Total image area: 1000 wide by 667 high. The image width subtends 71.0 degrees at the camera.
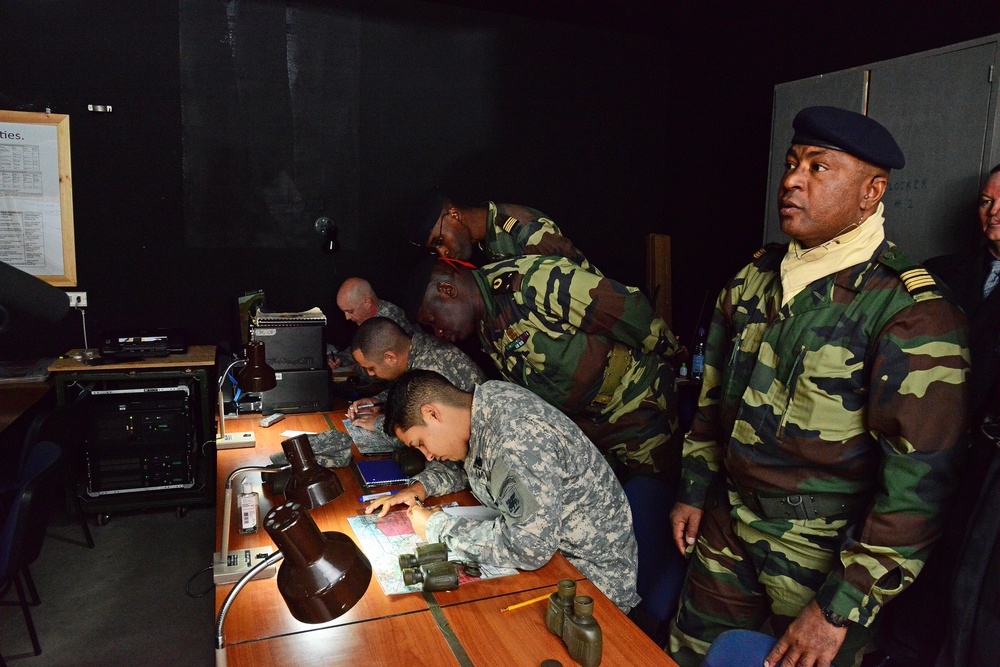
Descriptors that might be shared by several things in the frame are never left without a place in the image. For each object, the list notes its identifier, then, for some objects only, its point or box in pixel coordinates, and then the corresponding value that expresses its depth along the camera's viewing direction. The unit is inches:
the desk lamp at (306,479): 49.8
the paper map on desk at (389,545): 68.0
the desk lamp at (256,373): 101.1
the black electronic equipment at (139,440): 151.7
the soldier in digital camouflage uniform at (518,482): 69.3
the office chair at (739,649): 54.6
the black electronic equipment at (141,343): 154.9
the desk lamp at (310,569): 38.1
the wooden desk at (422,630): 56.4
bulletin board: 157.5
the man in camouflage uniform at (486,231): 127.9
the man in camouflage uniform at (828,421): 58.2
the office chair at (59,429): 115.6
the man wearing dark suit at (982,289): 67.8
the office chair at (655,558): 79.0
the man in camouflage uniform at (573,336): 103.5
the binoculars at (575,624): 54.1
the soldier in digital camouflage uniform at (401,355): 114.1
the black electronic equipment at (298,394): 136.5
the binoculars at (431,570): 65.7
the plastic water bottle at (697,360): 161.0
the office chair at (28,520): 90.7
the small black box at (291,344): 137.9
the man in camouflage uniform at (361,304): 165.6
